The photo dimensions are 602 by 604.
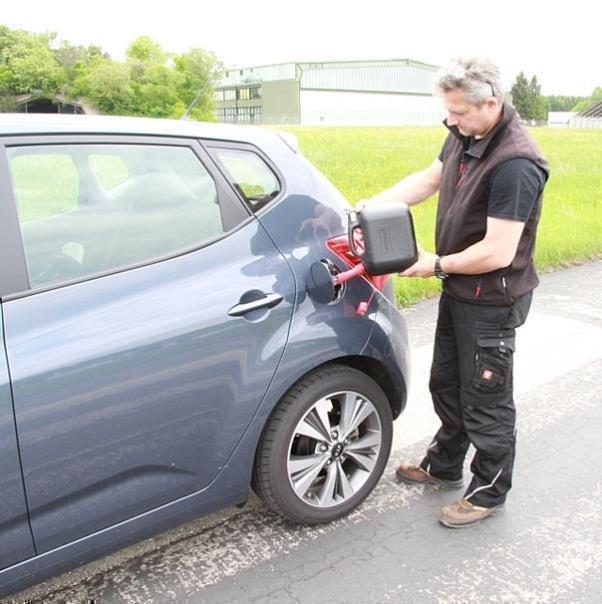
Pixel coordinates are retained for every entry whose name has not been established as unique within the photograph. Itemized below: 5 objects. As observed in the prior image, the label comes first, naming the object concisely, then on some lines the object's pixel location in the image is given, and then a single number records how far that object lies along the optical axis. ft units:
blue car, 6.29
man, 7.62
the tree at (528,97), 380.99
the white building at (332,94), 317.22
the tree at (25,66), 204.95
